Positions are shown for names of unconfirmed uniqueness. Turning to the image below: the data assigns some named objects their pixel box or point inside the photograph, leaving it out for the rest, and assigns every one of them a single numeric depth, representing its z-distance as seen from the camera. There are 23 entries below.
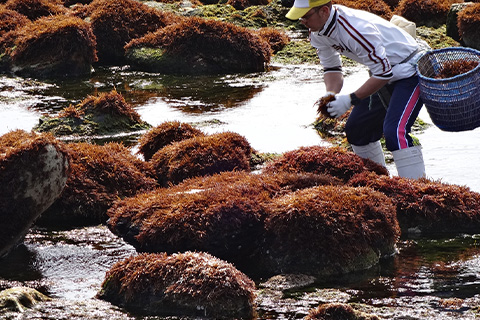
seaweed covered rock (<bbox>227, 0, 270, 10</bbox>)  45.32
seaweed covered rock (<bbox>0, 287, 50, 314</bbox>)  9.54
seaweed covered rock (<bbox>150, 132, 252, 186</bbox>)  15.45
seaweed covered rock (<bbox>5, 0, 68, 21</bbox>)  38.38
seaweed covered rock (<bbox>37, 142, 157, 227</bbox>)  14.13
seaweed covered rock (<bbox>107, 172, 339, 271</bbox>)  11.49
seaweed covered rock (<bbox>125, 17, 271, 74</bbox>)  30.47
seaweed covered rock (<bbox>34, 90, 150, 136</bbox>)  20.69
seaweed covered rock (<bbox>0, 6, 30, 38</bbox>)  34.90
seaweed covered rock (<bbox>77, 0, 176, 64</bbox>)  33.16
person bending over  12.94
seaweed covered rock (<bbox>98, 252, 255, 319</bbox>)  9.71
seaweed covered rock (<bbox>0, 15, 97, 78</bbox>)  29.73
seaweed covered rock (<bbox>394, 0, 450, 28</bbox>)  37.98
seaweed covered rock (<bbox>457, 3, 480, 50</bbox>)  33.10
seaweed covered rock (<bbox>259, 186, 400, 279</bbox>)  11.20
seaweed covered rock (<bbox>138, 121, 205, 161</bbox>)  17.51
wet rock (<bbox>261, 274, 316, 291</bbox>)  10.70
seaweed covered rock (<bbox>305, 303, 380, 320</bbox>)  8.72
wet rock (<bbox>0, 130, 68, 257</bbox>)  11.93
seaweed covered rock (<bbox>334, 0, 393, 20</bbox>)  38.44
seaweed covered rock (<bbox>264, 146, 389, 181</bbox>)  14.30
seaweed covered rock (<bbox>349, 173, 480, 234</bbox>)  13.15
